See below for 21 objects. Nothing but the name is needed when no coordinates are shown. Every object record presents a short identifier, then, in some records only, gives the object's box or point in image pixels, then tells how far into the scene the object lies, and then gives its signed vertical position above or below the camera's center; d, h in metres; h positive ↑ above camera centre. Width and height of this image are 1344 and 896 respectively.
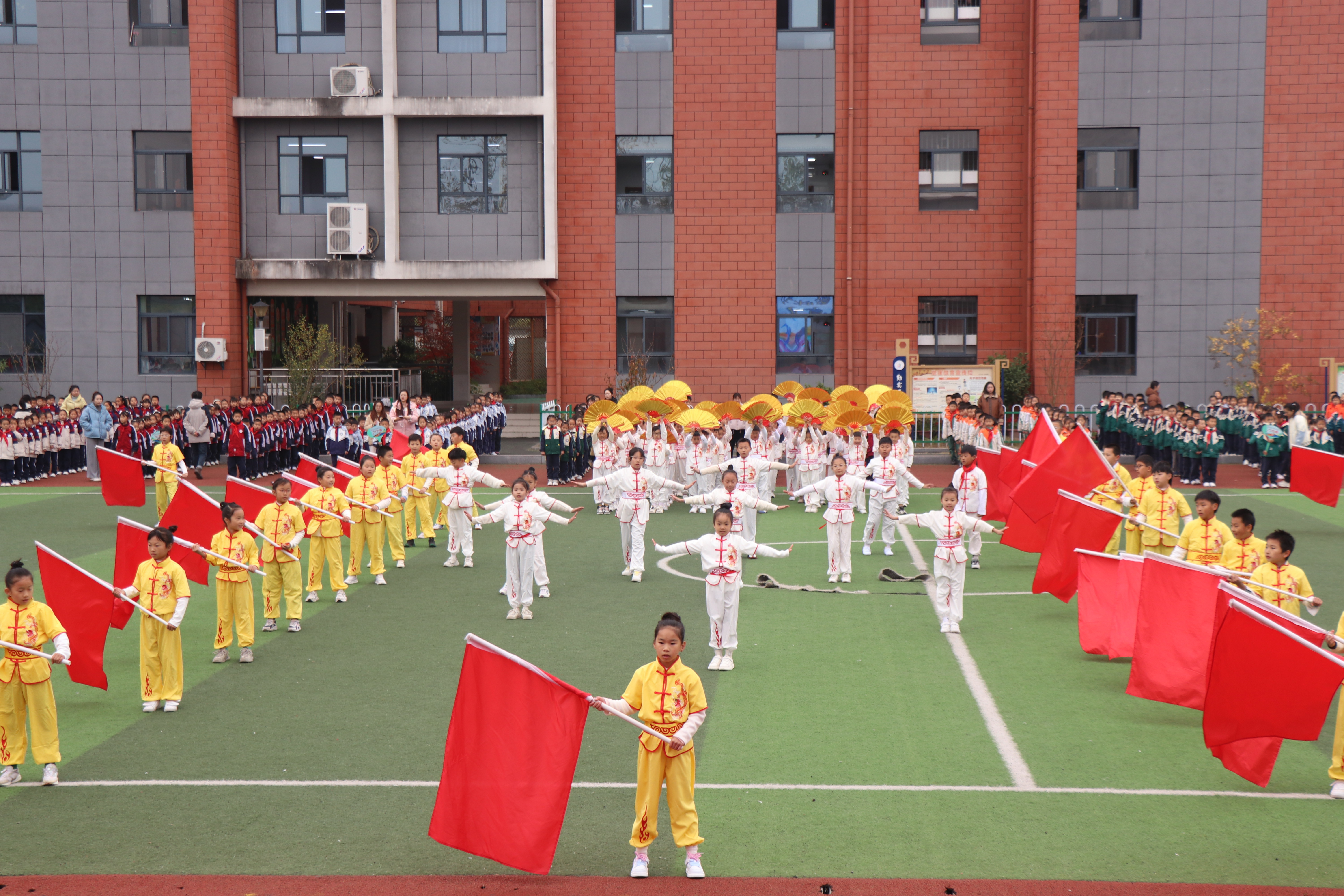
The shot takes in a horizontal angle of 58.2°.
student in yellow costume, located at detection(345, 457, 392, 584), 16.77 -2.33
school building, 32.59 +4.73
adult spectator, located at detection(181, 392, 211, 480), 28.61 -1.74
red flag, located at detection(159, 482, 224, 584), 14.51 -1.95
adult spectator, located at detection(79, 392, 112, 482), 28.23 -1.78
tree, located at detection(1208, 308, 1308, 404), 32.44 -0.09
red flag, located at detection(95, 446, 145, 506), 19.58 -2.07
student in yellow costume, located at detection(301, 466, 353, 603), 15.29 -2.19
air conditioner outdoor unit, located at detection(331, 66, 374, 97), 32.81 +7.34
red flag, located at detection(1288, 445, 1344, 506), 18.38 -1.91
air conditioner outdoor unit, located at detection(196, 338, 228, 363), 33.22 +0.06
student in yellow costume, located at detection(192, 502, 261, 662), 12.48 -2.35
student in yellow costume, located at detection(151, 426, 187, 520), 21.38 -2.04
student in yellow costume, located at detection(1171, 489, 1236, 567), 12.27 -1.93
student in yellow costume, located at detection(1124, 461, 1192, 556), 14.56 -1.92
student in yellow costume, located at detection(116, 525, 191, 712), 10.98 -2.47
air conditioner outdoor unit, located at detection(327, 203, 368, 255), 33.09 +3.37
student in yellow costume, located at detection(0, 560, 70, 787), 9.21 -2.59
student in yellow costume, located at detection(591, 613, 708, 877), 7.70 -2.46
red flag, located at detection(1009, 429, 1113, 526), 15.76 -1.63
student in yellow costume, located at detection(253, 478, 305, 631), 13.77 -2.37
